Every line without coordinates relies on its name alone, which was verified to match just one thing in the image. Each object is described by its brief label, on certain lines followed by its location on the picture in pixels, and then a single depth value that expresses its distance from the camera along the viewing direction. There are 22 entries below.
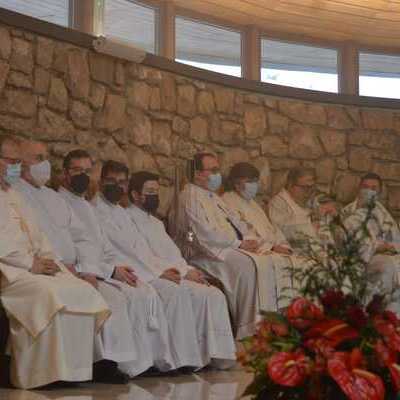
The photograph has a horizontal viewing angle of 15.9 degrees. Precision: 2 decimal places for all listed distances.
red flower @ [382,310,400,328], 3.61
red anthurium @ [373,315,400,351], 3.47
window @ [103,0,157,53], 13.70
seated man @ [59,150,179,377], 10.19
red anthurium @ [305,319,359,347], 3.43
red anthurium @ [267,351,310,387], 3.37
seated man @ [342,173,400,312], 14.02
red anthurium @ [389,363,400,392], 3.36
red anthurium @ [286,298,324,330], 3.53
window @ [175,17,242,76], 15.13
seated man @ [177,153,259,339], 12.52
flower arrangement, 3.37
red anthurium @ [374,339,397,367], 3.40
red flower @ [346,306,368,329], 3.46
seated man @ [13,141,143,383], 9.78
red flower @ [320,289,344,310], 3.49
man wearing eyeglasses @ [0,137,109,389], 8.77
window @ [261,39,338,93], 16.54
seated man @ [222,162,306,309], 13.65
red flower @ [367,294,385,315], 3.54
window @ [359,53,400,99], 17.41
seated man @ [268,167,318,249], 14.92
